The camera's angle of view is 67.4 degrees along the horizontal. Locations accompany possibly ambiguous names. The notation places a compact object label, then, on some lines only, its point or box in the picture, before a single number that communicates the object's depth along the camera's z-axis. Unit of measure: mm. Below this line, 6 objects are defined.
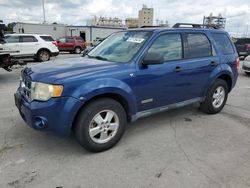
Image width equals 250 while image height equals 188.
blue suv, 2432
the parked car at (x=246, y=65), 8257
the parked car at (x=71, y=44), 18614
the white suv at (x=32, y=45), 10729
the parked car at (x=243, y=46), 13507
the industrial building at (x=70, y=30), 28840
